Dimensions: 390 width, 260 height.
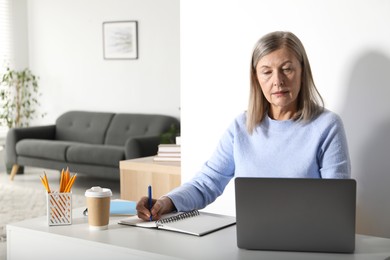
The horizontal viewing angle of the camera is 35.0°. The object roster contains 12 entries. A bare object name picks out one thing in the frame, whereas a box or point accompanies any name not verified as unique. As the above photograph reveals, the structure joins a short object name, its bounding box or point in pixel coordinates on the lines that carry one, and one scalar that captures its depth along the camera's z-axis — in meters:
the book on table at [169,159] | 4.24
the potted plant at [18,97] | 7.89
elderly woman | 2.14
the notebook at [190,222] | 1.90
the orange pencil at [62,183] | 2.02
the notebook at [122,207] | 2.15
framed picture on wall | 7.18
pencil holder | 2.00
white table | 1.67
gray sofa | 6.29
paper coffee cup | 1.93
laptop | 1.65
